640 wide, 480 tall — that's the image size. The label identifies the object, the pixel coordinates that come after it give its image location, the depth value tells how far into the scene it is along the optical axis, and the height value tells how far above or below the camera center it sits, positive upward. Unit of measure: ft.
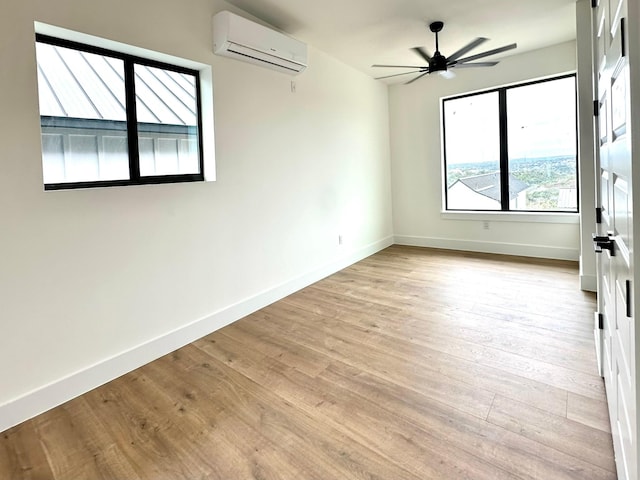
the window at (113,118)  7.20 +2.60
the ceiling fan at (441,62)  11.54 +5.14
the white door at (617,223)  3.18 -0.12
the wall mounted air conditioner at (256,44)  9.25 +5.14
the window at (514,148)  15.25 +3.13
